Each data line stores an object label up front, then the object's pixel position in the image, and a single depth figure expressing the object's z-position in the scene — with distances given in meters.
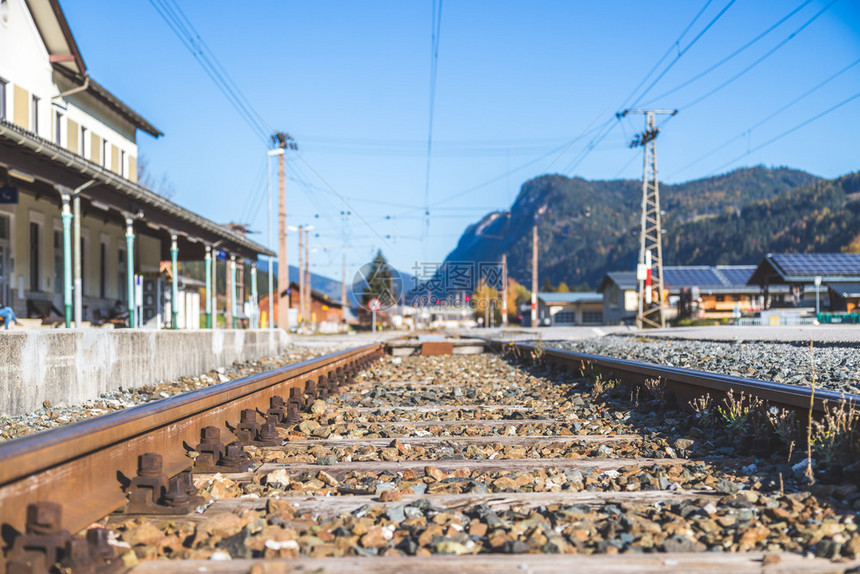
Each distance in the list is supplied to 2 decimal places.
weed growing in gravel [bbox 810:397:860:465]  3.08
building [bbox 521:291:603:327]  84.19
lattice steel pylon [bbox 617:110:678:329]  31.97
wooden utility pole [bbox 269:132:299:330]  30.64
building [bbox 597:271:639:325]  64.31
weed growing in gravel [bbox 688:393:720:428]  4.57
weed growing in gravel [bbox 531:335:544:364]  11.38
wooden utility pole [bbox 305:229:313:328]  54.59
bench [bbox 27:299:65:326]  16.58
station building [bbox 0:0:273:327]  13.18
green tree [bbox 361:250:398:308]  52.47
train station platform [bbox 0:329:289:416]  6.40
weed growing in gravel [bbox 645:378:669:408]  5.43
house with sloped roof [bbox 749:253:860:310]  45.12
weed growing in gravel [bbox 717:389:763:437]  4.11
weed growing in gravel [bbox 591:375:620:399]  6.57
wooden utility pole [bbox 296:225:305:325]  53.10
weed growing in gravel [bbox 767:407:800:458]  3.55
